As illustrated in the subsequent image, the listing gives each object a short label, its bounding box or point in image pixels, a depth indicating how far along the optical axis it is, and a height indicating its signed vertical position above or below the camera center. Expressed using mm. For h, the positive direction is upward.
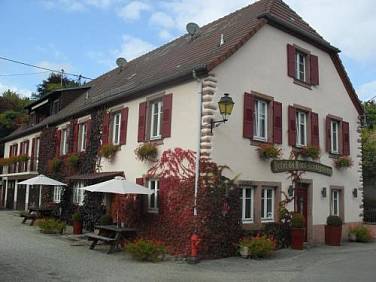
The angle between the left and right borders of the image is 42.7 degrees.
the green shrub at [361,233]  18547 -562
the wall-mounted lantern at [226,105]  13438 +3025
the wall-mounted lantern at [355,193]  19672 +1028
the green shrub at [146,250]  12484 -1005
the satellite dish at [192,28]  20156 +7702
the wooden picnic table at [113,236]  13984 -787
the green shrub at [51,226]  18359 -702
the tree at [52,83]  49125 +12864
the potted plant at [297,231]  15406 -474
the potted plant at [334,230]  17125 -440
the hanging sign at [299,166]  15914 +1733
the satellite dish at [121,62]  27000 +8296
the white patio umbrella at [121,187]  14241 +682
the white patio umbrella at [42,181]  21547 +1174
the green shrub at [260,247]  13414 -889
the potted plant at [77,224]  18547 -584
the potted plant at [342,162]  18719 +2143
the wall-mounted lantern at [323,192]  17850 +924
